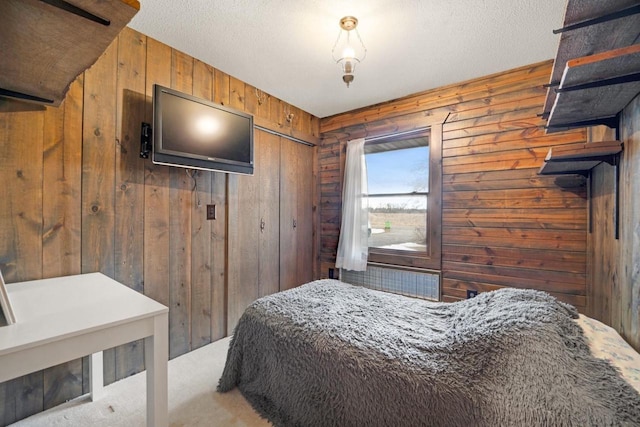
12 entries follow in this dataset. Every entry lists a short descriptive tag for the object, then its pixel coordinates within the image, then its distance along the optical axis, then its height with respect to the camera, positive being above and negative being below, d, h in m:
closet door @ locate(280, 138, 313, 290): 3.26 -0.02
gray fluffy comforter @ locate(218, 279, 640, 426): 0.88 -0.61
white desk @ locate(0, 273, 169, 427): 0.89 -0.42
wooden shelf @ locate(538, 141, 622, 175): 1.32 +0.31
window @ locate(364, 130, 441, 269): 2.88 +0.14
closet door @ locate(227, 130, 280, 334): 2.68 -0.20
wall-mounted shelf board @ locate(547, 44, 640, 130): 0.87 +0.49
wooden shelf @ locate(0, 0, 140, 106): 0.81 +0.59
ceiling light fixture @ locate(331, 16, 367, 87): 1.81 +1.28
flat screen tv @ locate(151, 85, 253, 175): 1.95 +0.61
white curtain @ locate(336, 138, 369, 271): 3.24 -0.02
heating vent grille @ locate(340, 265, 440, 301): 2.84 -0.76
